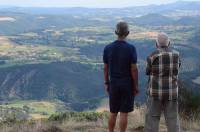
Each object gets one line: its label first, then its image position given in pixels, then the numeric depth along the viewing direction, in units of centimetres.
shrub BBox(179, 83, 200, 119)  1157
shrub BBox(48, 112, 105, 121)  1208
